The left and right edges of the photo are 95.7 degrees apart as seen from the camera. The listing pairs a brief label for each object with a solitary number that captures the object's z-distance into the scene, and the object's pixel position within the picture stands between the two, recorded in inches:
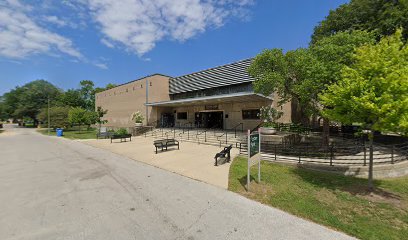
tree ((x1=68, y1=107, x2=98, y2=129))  1153.5
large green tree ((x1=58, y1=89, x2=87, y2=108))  2108.8
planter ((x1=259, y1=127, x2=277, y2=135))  443.2
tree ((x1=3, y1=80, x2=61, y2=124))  1991.9
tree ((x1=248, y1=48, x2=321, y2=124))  389.7
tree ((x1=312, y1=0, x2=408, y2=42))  519.0
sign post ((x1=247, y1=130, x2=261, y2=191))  241.8
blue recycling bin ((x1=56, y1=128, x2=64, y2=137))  1044.0
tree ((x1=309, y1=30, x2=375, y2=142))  352.8
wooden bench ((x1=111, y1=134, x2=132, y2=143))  713.6
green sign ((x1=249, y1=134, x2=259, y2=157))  244.5
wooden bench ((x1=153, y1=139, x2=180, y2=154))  485.3
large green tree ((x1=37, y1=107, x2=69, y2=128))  1259.8
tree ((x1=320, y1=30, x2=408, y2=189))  203.6
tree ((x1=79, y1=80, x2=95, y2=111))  2346.6
